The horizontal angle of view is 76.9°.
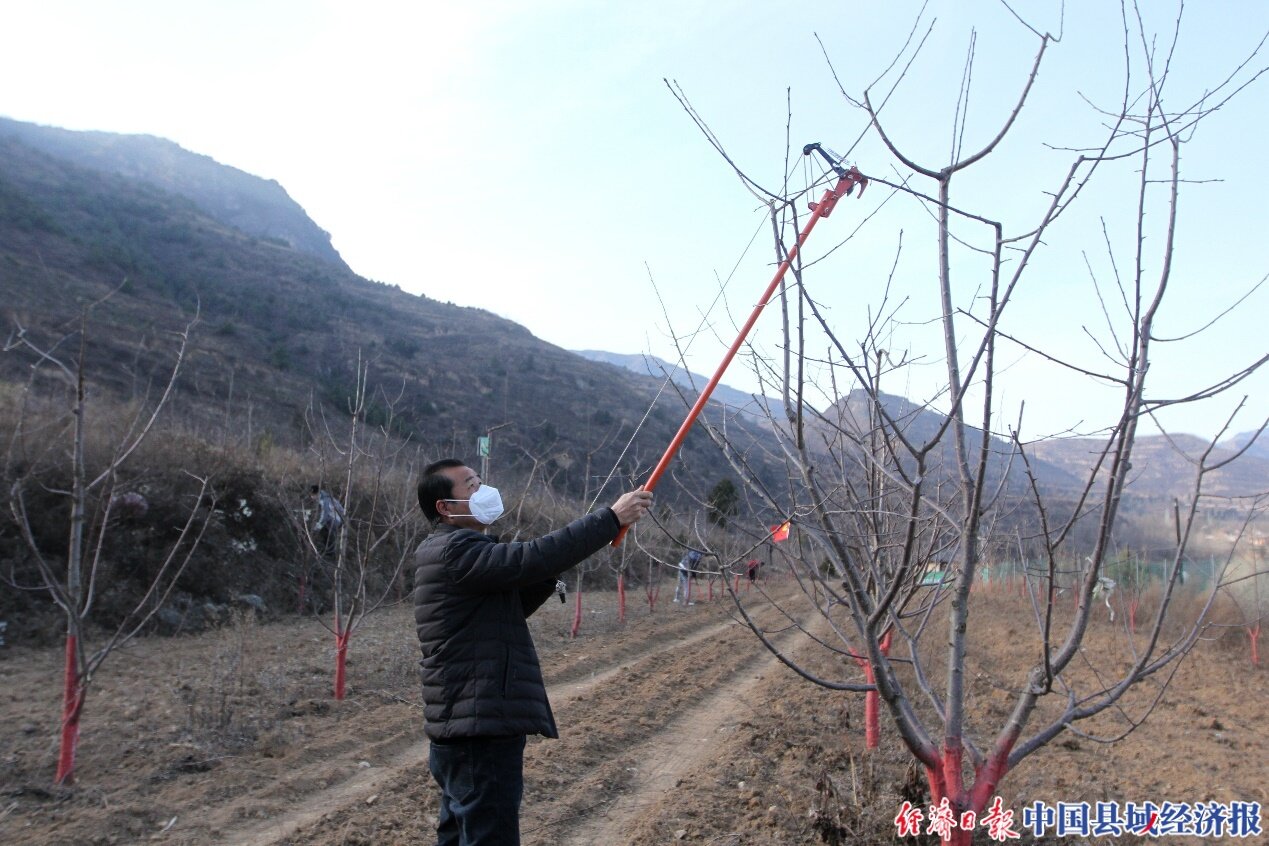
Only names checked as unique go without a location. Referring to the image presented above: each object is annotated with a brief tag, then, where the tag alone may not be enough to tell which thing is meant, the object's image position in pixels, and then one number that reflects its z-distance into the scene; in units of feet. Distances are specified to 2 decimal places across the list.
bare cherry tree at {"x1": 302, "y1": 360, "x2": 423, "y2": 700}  37.06
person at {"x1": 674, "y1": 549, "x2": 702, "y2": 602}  58.90
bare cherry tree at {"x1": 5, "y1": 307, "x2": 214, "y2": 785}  15.93
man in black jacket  8.38
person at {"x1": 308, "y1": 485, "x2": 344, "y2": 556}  43.20
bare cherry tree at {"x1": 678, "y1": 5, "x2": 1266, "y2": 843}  7.43
